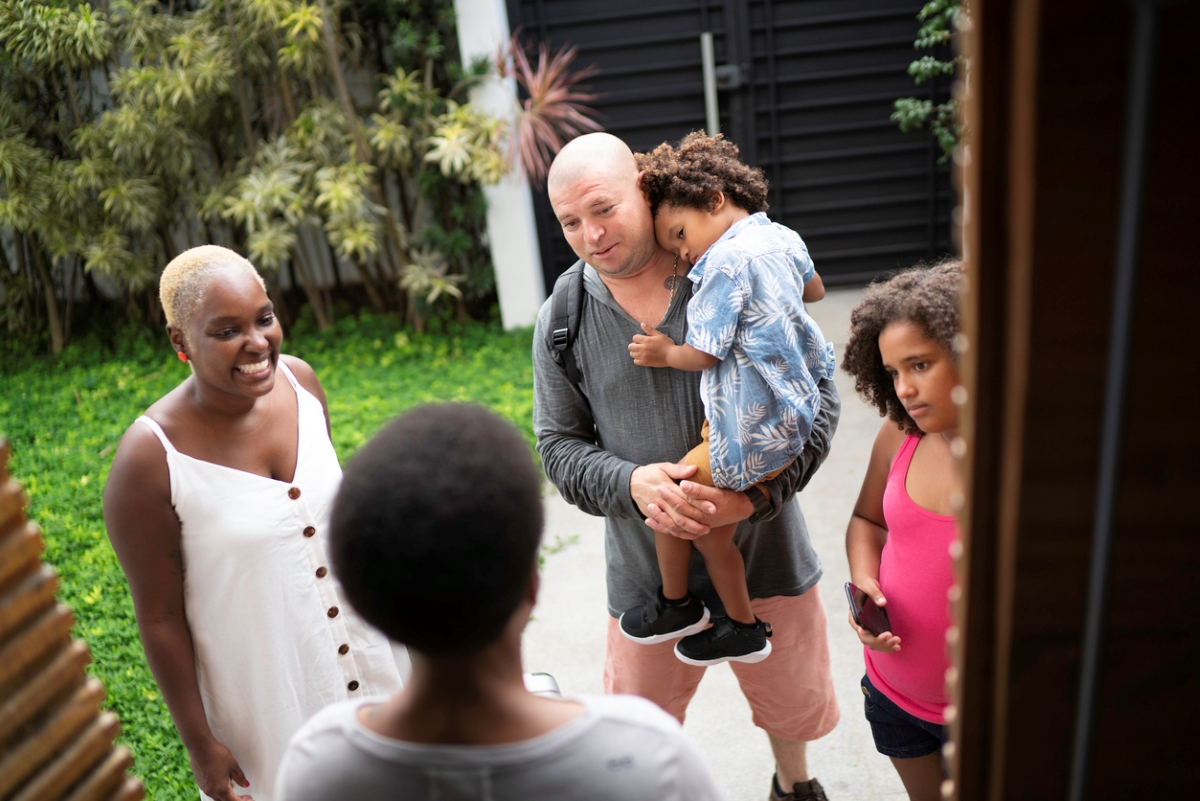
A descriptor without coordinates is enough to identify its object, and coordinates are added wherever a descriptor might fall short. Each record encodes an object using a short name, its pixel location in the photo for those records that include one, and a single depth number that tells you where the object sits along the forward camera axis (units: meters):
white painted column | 6.52
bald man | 1.96
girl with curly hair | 1.72
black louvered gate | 6.97
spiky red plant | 6.42
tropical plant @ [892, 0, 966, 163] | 4.86
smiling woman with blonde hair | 1.69
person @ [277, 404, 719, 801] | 0.83
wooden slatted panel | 0.70
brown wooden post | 0.52
